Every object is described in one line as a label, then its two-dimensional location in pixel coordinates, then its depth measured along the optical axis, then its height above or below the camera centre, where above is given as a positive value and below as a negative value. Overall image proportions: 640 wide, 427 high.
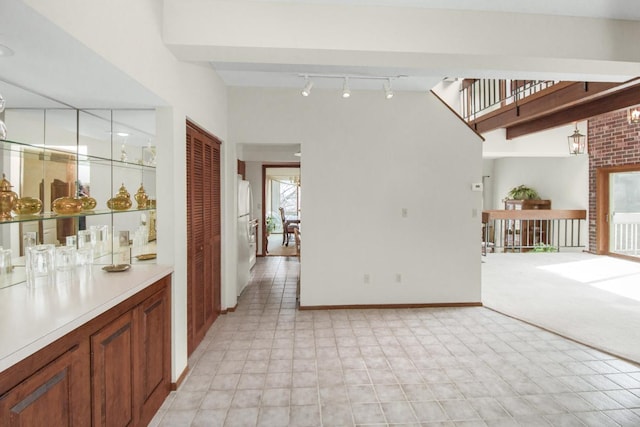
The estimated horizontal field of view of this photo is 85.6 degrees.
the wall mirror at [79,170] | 2.07 +0.28
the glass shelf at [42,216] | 1.58 -0.03
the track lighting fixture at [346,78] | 3.50 +1.42
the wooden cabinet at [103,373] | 1.17 -0.71
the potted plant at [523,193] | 9.46 +0.45
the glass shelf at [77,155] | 1.79 +0.37
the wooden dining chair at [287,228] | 9.77 -0.54
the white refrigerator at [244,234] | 4.69 -0.37
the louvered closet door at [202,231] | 3.07 -0.21
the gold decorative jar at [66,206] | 1.93 +0.02
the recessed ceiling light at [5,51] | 1.54 +0.73
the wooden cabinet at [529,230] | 8.55 -0.56
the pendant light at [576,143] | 6.49 +1.26
